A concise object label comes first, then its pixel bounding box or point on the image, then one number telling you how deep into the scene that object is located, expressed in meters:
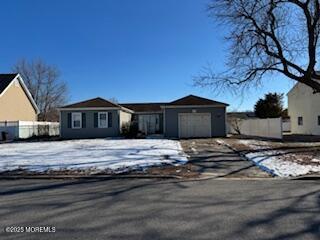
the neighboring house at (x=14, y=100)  22.00
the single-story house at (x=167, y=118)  19.21
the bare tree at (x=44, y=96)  36.57
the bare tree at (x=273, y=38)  12.19
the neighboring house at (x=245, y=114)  43.12
